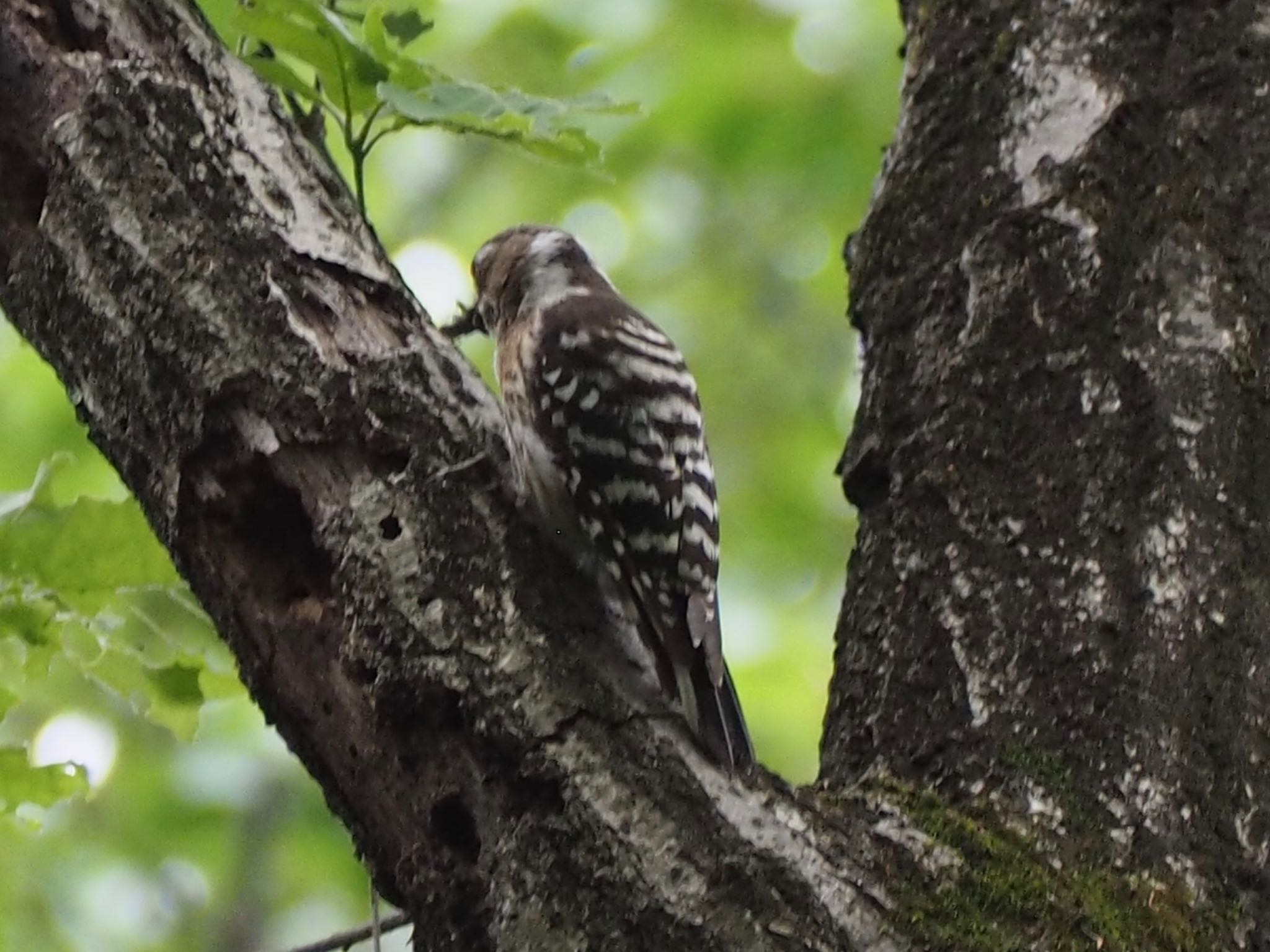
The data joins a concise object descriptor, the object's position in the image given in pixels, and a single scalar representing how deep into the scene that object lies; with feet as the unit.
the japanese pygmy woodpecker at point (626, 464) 14.01
